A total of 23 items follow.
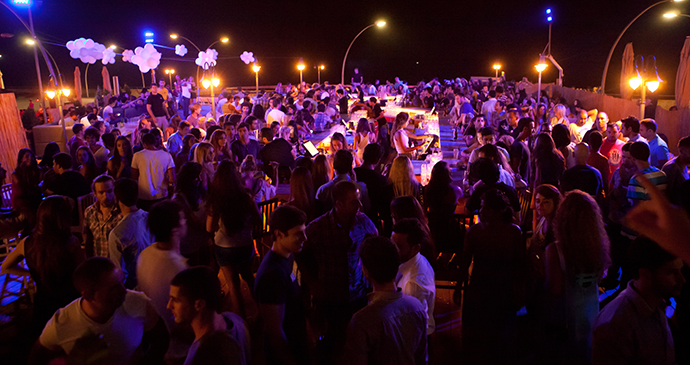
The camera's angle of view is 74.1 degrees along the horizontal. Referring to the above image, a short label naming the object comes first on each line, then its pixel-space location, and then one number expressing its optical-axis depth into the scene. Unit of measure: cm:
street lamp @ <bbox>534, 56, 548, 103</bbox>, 1346
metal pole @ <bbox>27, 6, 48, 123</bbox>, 829
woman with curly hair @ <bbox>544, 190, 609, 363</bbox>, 265
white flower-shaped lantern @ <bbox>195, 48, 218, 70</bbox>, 1597
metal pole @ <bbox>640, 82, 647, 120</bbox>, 883
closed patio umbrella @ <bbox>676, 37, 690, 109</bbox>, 1135
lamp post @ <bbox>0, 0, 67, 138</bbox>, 858
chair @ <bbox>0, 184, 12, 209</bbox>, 557
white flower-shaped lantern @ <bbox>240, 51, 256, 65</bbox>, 2530
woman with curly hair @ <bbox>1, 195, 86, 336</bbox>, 286
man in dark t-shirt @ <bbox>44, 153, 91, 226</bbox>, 471
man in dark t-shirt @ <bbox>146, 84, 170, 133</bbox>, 1091
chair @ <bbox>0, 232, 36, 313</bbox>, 438
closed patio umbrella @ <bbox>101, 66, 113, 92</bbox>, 2942
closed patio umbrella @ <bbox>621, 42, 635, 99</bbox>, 1332
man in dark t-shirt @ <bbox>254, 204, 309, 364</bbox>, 232
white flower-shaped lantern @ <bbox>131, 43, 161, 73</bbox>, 1409
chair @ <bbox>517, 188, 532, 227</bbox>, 482
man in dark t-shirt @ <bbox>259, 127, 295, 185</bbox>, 629
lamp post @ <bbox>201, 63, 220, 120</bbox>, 1259
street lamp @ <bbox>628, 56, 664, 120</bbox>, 850
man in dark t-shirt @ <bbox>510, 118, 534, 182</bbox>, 594
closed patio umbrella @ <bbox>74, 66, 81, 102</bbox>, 2687
